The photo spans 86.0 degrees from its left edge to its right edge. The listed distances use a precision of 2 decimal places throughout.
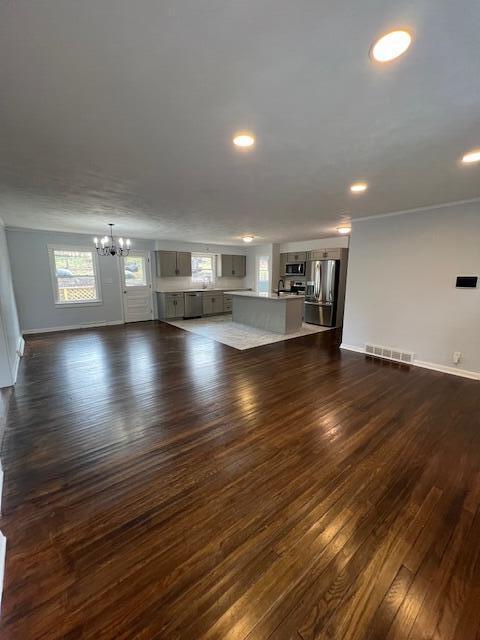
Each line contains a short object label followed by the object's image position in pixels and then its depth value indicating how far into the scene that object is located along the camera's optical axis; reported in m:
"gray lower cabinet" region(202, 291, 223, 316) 8.62
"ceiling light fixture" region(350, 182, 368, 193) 2.91
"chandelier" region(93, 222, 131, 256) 6.38
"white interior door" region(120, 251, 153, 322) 7.59
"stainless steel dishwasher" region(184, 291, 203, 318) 8.28
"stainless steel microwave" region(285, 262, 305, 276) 8.07
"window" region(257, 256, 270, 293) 9.35
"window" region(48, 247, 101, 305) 6.46
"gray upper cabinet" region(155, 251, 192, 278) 7.90
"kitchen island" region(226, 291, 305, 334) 6.27
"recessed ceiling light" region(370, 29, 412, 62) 1.09
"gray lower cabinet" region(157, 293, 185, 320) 8.02
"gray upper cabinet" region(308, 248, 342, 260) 6.83
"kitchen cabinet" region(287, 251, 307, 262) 8.07
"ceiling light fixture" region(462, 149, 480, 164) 2.14
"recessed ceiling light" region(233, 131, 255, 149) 1.87
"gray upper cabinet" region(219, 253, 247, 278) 9.38
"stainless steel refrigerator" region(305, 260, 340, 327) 6.83
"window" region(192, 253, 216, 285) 8.98
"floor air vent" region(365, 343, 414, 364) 4.41
